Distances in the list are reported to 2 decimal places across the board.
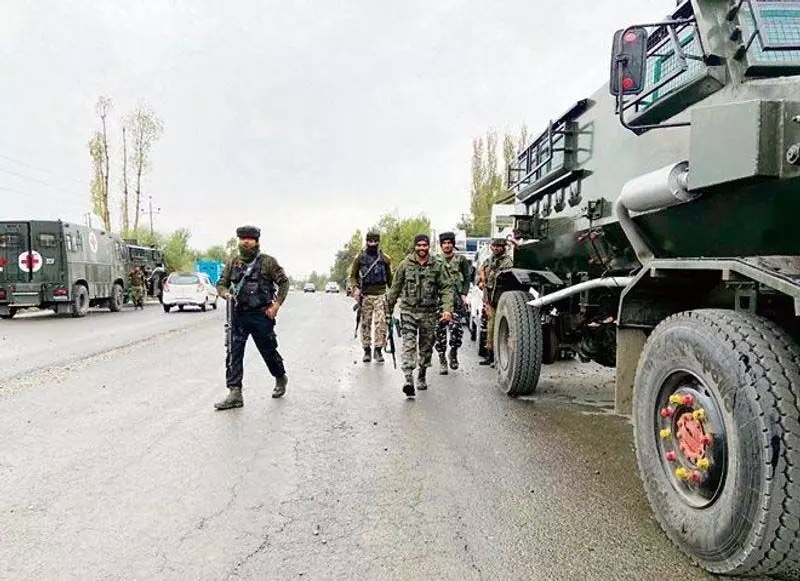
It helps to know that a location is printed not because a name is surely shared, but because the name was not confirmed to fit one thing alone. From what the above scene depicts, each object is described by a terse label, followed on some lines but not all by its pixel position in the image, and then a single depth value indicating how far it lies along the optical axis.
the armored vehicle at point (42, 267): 16.48
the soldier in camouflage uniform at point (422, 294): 6.39
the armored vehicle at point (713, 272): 2.15
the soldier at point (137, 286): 22.52
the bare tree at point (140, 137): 41.09
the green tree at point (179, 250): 52.88
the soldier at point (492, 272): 7.43
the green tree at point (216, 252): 88.47
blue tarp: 44.72
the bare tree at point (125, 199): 40.94
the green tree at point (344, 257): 81.56
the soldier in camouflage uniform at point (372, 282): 8.24
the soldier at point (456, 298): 7.65
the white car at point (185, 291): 20.22
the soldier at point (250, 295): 5.65
